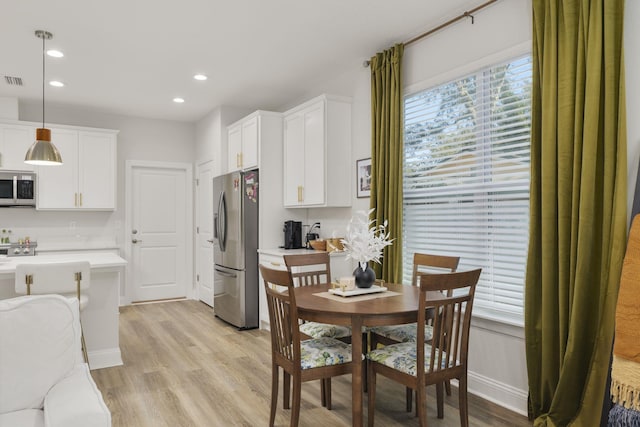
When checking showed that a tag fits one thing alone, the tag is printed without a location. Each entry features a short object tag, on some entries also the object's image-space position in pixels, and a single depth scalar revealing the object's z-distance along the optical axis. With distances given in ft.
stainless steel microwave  17.24
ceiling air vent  15.23
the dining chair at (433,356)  7.11
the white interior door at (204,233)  20.35
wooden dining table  7.34
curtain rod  9.99
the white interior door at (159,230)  21.01
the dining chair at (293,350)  7.59
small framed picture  13.46
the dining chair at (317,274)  9.30
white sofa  5.39
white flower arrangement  8.91
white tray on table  8.70
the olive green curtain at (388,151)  11.95
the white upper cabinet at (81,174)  18.30
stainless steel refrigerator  15.96
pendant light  11.82
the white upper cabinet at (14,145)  17.38
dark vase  9.07
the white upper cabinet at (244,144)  16.38
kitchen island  11.95
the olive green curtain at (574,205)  7.36
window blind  9.46
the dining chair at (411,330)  9.19
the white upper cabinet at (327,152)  14.15
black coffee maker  15.92
